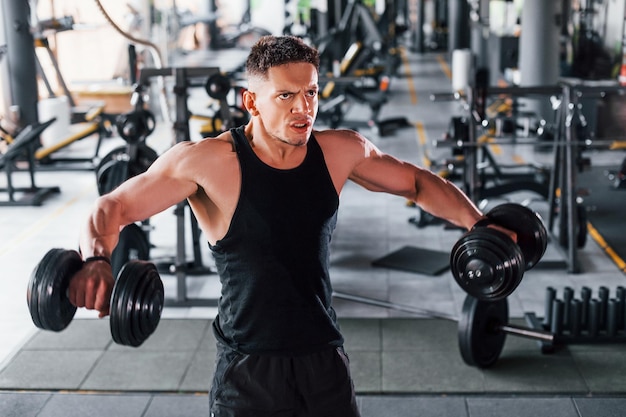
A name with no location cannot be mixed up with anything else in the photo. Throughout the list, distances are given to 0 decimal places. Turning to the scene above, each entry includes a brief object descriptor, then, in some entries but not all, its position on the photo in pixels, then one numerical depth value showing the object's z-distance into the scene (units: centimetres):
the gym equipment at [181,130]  447
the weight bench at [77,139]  771
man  188
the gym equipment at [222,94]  467
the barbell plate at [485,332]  347
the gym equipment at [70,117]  733
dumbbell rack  373
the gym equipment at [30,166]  638
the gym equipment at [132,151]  467
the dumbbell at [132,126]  467
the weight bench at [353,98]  875
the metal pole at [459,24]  1537
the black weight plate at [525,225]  205
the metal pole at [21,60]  730
